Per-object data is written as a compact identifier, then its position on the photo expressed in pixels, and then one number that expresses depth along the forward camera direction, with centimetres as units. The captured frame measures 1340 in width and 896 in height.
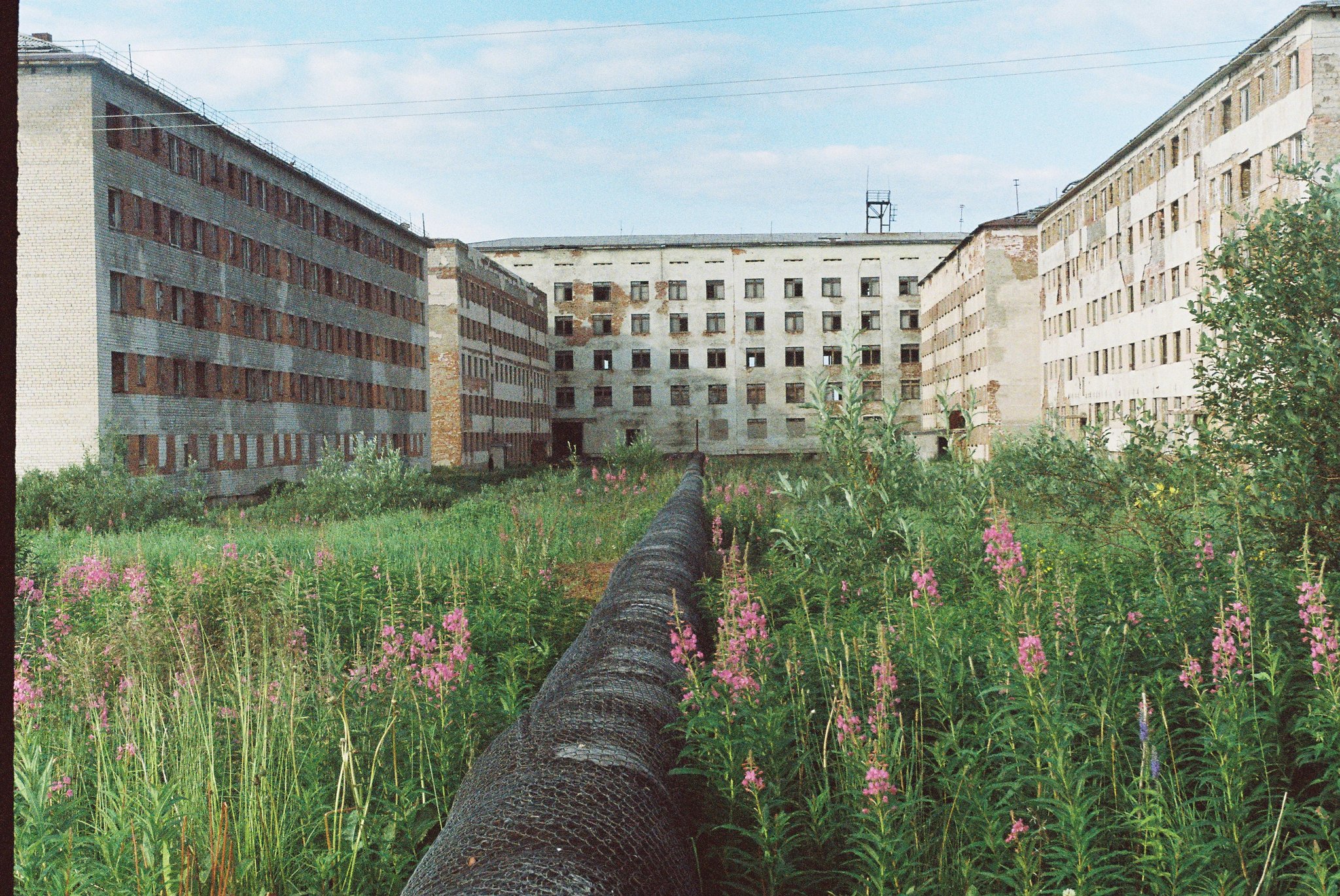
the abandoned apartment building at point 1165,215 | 3238
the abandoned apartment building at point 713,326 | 8694
